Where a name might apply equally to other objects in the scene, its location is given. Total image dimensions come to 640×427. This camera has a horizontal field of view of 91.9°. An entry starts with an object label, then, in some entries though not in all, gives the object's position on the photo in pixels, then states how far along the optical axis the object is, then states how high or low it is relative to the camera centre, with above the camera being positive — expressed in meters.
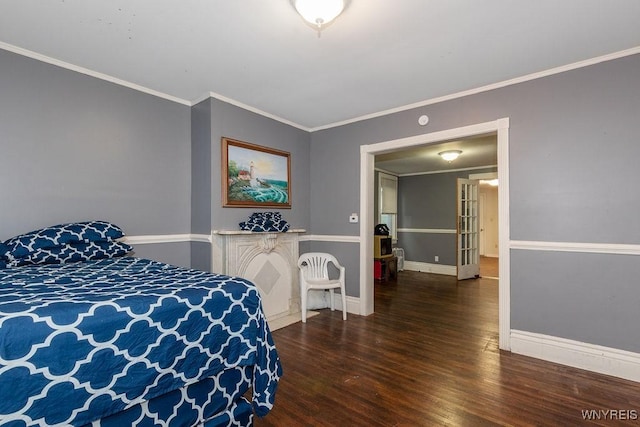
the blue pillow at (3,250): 2.02 -0.22
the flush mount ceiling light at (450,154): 5.20 +1.04
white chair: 3.61 -0.76
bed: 0.99 -0.51
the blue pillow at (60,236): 2.07 -0.14
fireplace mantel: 3.22 -0.51
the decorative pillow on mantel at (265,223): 3.44 -0.08
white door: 6.11 -0.31
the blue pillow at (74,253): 2.08 -0.27
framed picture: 3.32 +0.48
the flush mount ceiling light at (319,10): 1.77 +1.21
